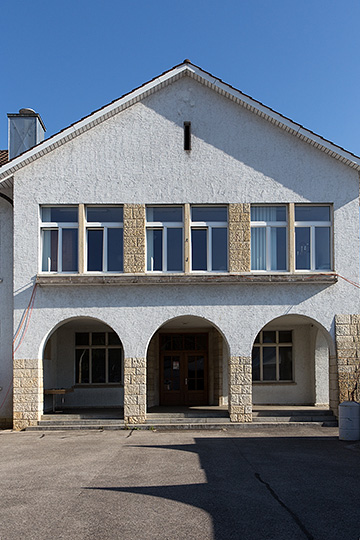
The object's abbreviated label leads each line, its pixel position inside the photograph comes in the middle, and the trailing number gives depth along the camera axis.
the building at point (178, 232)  16.89
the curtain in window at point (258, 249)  17.36
